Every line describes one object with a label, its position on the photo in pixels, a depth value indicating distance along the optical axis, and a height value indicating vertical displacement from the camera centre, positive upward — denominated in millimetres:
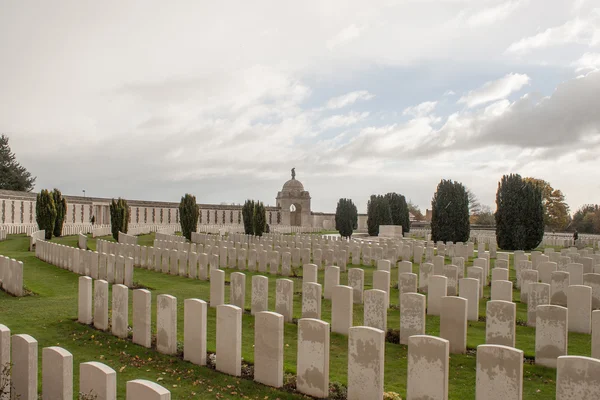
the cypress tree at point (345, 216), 40419 -696
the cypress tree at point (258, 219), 32094 -816
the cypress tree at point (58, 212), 29000 -424
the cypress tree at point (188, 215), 28094 -509
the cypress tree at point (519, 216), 28422 -366
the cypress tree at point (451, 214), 31109 -326
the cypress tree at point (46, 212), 27688 -407
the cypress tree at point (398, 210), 43625 -131
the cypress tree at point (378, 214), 40219 -491
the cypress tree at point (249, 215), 32219 -545
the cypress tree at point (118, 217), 27719 -670
